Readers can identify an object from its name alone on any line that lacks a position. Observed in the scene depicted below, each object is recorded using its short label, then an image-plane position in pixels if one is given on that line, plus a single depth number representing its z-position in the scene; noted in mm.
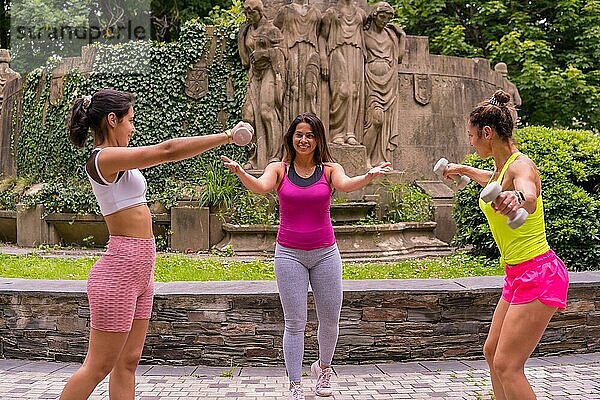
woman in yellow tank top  3211
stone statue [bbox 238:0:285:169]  10977
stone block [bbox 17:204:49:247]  11977
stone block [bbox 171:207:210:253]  10938
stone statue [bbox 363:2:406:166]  11406
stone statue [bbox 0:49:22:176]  14547
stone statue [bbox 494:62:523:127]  14931
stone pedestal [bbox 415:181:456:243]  11633
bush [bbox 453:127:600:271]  8180
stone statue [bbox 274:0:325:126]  10945
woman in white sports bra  3141
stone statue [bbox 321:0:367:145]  11023
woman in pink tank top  4371
